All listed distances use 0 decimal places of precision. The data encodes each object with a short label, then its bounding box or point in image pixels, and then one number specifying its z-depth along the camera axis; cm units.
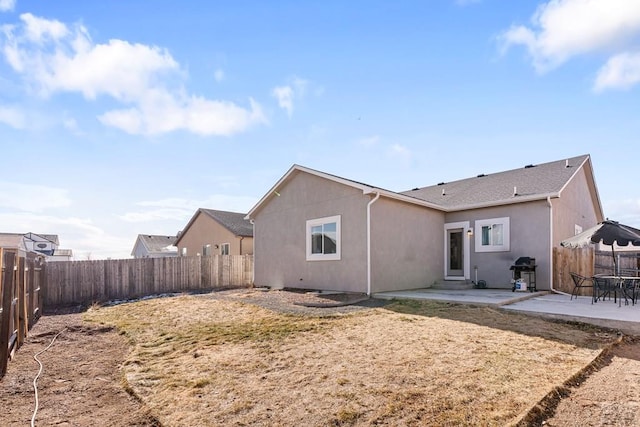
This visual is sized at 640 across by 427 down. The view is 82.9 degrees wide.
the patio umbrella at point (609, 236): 880
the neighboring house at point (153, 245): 3497
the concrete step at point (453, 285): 1247
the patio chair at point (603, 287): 920
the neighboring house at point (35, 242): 2698
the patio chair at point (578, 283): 947
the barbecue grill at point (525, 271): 1137
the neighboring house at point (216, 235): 2135
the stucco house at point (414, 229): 1123
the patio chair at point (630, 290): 900
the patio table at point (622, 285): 870
